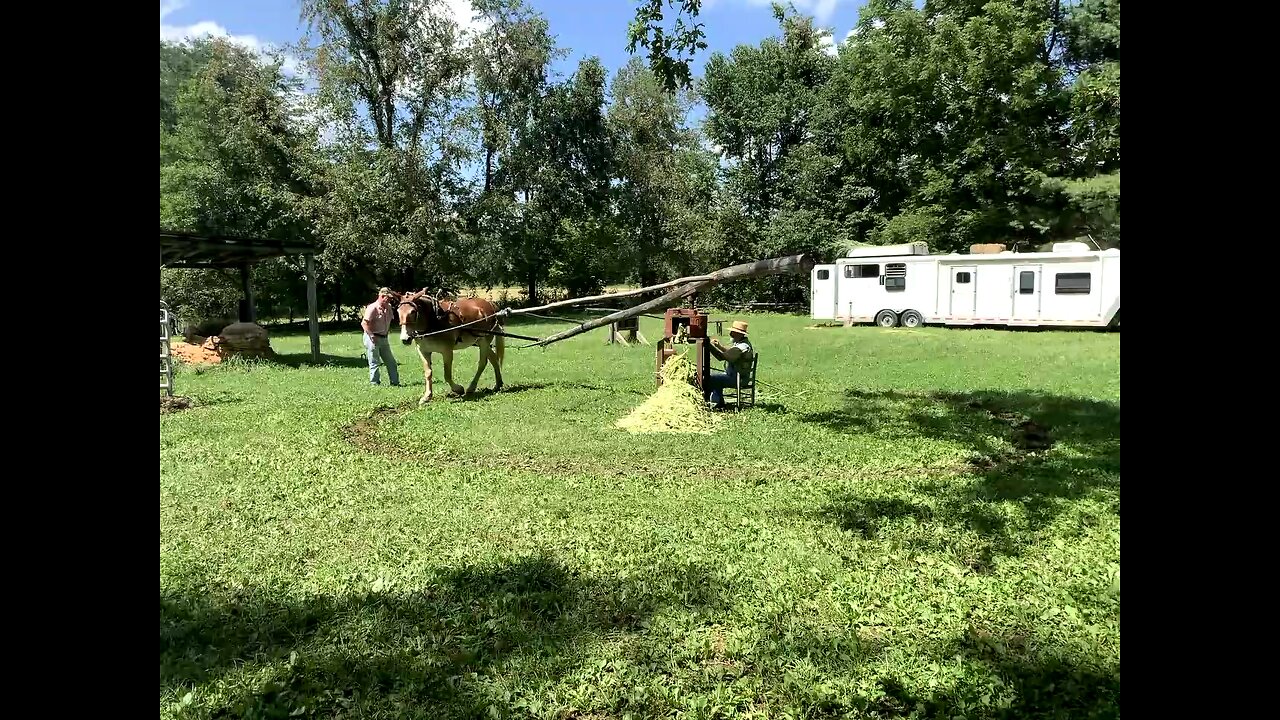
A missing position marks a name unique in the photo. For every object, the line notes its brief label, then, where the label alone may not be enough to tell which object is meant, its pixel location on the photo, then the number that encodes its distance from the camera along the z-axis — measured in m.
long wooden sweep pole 7.47
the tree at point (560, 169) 34.16
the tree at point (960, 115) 29.05
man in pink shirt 12.95
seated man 10.02
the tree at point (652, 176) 40.62
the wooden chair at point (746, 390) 10.29
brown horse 11.52
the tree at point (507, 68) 32.81
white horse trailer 21.73
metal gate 12.12
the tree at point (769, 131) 37.78
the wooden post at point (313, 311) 17.48
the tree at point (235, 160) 30.11
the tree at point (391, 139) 29.72
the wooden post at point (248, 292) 18.97
